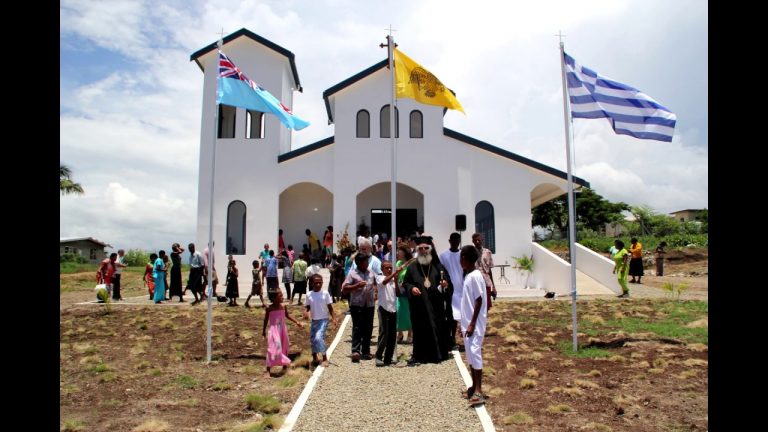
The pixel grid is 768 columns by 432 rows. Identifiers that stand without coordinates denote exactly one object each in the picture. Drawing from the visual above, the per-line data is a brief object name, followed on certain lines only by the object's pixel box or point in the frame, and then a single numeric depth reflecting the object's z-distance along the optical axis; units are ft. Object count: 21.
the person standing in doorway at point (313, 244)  73.97
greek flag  30.89
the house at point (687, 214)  264.46
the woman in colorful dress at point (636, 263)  69.87
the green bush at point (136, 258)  132.67
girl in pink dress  27.27
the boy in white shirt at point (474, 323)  19.92
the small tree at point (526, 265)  65.98
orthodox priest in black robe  27.48
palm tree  101.55
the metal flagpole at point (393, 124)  29.27
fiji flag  30.89
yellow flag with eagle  31.50
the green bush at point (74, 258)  134.39
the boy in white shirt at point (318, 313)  27.55
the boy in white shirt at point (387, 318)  27.32
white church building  67.62
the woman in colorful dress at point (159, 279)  53.11
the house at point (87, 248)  158.20
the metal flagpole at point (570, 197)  29.32
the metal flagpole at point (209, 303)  28.81
